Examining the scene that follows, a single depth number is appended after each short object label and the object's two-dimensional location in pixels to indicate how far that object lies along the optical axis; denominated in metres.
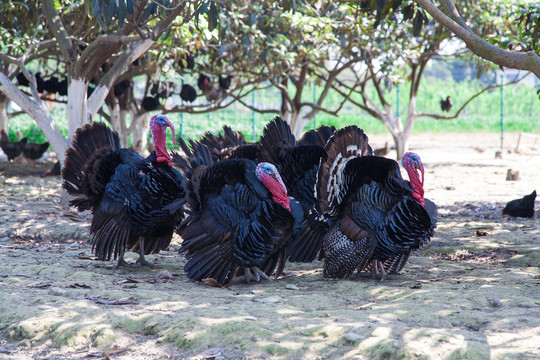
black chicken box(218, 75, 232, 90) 27.45
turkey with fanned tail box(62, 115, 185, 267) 10.61
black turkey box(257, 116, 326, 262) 11.59
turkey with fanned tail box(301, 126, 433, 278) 9.84
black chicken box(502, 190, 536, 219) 15.47
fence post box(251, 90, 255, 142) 41.19
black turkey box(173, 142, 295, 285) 9.53
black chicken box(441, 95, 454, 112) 34.28
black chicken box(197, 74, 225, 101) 27.42
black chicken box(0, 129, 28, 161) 26.70
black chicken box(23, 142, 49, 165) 27.17
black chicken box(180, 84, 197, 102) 26.27
